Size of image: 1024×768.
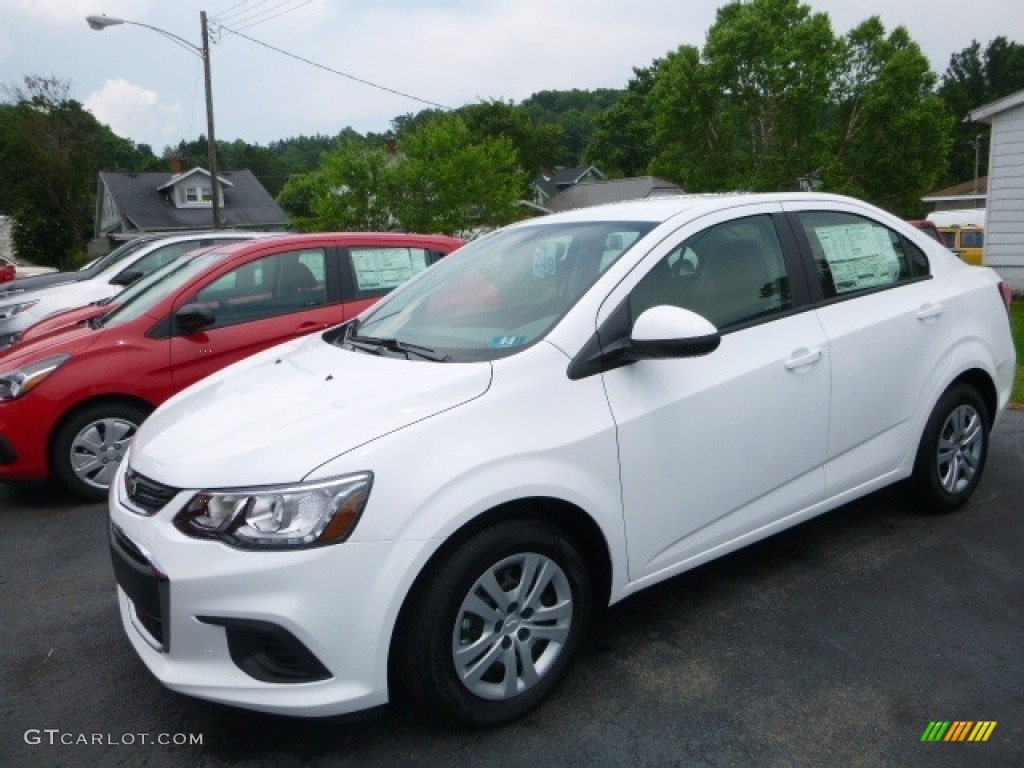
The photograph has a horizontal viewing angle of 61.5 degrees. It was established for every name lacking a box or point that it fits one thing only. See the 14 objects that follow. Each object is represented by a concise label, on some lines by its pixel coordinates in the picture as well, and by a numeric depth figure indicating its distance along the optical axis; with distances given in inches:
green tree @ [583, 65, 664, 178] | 2623.0
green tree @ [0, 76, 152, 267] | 1763.0
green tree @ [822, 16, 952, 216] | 916.6
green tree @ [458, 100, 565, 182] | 2456.9
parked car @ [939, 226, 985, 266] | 877.8
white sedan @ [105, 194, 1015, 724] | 96.1
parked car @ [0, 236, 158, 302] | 476.3
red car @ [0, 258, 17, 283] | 1098.9
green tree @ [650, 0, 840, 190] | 895.1
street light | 759.8
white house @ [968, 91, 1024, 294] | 586.6
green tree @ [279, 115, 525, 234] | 781.3
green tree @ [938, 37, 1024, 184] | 2773.1
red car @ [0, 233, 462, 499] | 201.8
